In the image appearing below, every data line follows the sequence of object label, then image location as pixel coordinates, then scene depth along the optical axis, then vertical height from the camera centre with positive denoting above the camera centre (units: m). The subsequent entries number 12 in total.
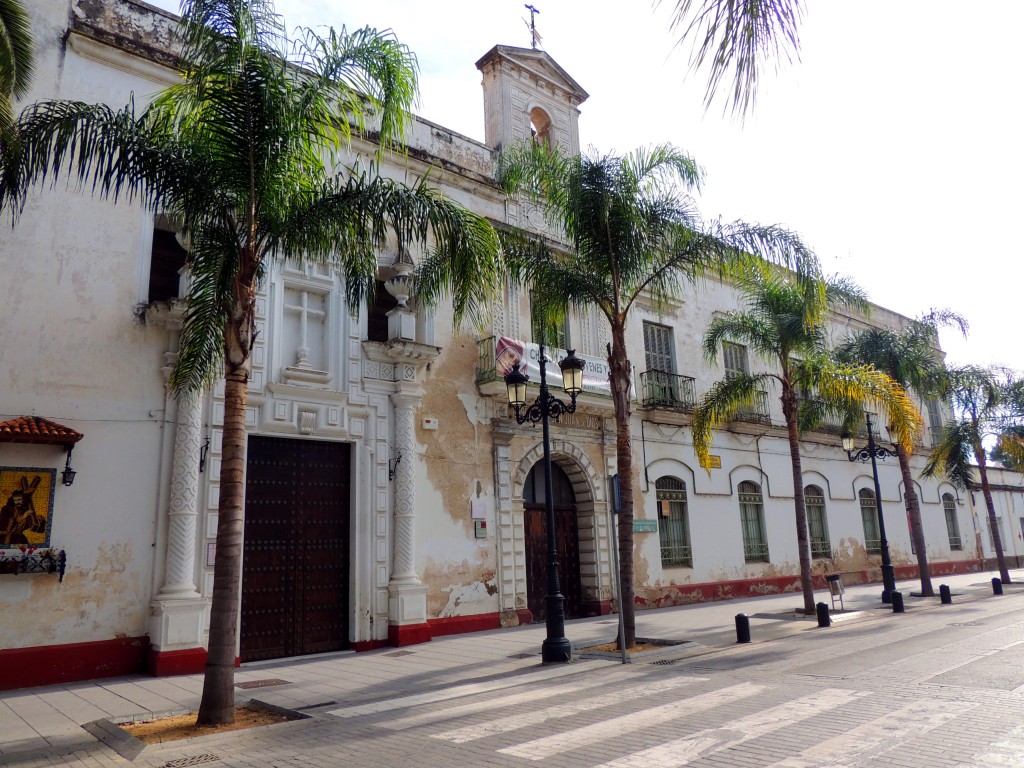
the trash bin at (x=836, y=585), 14.77 -0.88
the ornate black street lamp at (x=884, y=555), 16.53 -0.37
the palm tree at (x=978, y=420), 21.20 +3.38
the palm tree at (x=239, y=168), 7.20 +3.96
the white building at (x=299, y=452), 9.75 +1.71
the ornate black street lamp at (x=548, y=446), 9.85 +1.46
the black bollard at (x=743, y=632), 11.10 -1.30
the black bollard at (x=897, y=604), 15.05 -1.31
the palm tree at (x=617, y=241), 11.42 +4.78
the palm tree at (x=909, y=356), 18.73 +4.64
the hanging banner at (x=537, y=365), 14.46 +3.70
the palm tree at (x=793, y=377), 14.53 +3.32
